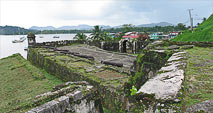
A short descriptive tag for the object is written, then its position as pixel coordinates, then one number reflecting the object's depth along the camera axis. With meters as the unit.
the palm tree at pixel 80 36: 32.21
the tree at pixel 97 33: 31.57
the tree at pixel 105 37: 32.06
